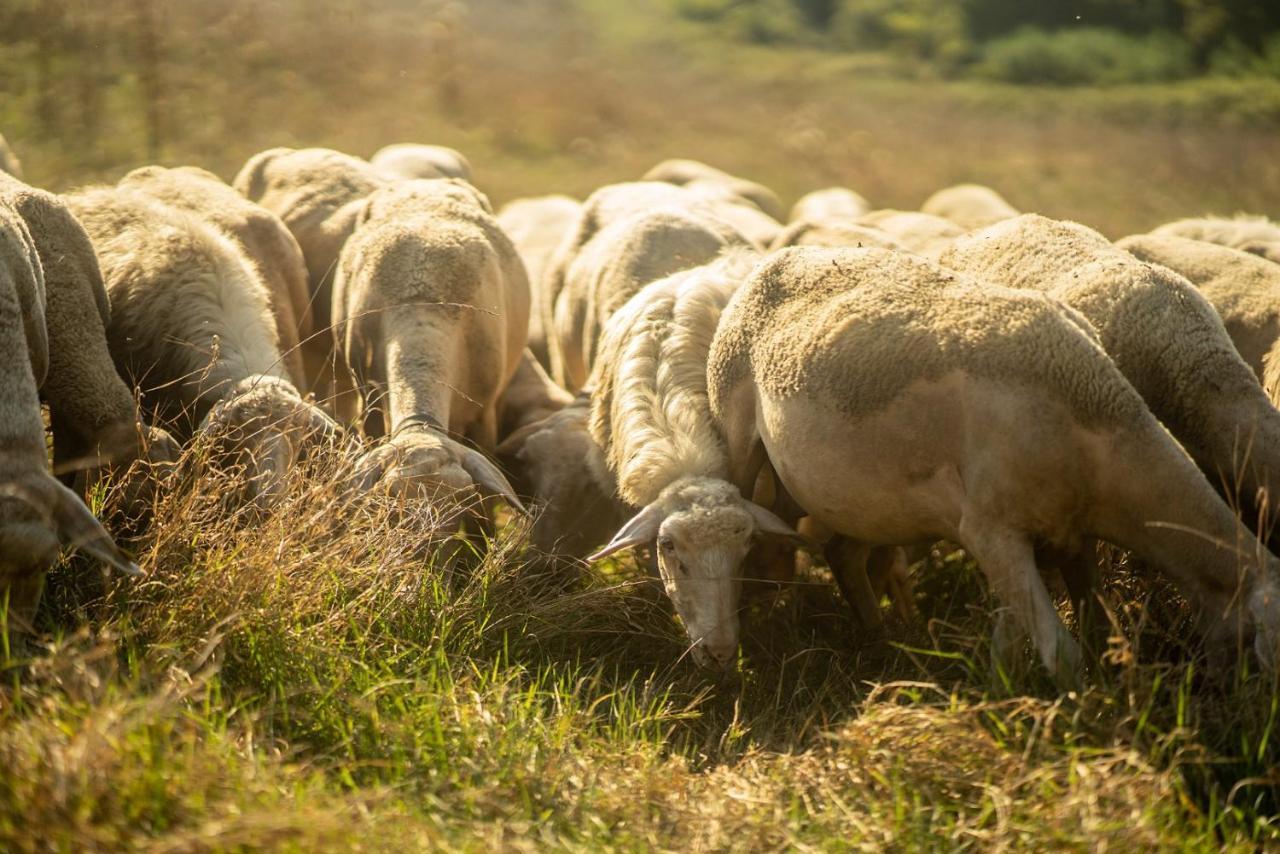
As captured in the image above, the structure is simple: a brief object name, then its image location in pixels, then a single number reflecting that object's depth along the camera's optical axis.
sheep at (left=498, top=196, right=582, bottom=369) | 9.17
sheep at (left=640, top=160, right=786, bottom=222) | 12.09
